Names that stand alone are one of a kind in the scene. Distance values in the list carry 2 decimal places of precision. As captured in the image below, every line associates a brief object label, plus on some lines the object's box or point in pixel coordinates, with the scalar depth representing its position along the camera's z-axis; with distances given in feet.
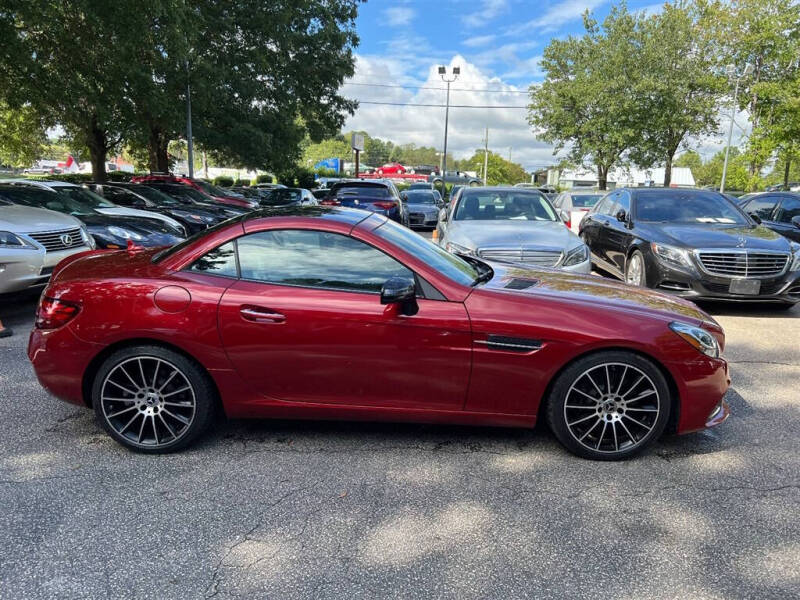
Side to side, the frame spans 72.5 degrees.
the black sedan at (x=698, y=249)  22.30
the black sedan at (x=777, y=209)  33.83
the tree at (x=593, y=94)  97.91
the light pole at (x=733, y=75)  78.89
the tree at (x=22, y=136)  88.42
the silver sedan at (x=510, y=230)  21.74
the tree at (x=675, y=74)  94.22
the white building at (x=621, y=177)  120.84
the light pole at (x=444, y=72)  129.49
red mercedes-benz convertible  10.50
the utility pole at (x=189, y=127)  69.62
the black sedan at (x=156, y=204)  42.45
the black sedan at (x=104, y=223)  28.27
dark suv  42.34
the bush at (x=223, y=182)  149.89
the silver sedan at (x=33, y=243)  20.13
